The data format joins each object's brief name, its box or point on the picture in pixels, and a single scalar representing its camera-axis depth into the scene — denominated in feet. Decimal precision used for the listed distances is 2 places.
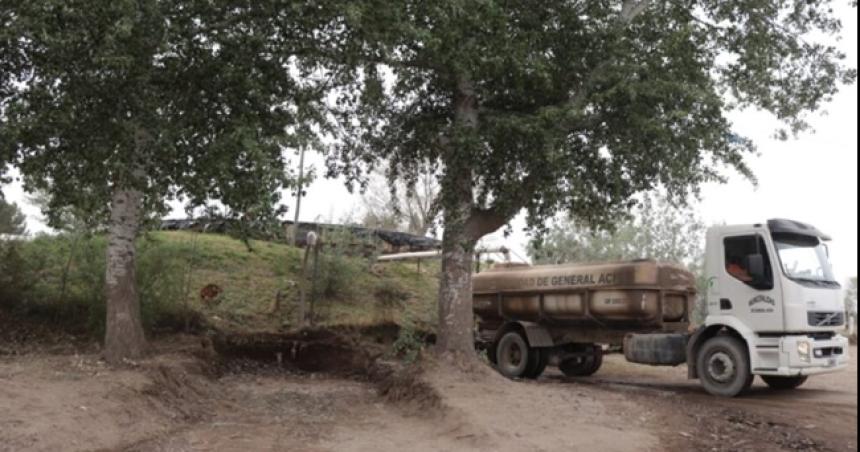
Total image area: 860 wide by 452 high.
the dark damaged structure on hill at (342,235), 36.11
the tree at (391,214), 119.44
